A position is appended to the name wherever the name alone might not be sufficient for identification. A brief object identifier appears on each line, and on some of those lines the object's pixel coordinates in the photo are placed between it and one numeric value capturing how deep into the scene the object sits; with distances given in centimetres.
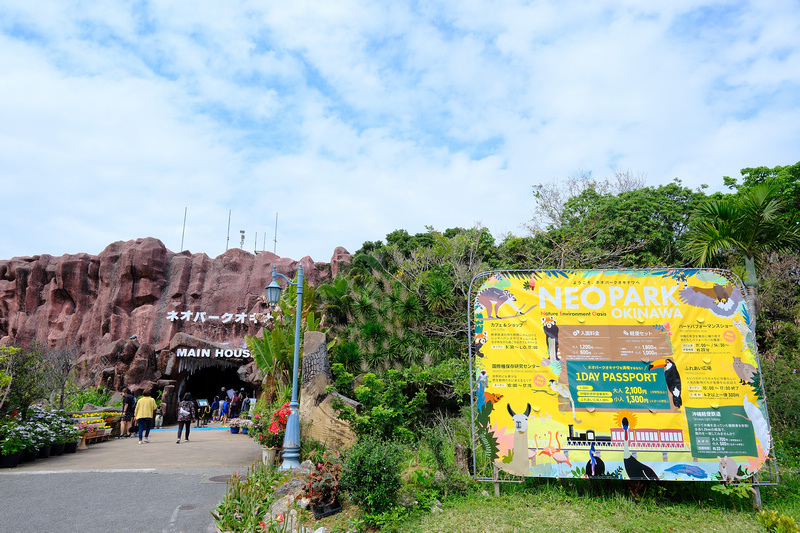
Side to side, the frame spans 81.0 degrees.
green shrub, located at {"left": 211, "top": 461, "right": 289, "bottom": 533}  553
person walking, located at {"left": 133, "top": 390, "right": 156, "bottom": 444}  1398
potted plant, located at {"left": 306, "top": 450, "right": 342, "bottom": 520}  564
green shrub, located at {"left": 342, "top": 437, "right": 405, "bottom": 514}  527
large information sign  600
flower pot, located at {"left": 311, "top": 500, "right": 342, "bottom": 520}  560
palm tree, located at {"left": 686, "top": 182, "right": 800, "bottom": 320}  857
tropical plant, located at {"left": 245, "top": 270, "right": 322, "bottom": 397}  1266
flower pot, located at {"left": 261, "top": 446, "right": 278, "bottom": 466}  867
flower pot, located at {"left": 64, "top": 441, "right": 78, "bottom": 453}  1178
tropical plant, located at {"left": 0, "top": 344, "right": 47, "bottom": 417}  1005
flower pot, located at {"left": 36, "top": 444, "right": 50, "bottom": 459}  1071
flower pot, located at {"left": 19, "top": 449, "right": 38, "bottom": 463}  1004
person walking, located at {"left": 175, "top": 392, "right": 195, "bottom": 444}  1422
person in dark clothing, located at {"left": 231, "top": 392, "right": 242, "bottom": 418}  2361
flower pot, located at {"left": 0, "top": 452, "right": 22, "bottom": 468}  923
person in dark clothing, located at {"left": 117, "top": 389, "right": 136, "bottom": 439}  1642
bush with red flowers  884
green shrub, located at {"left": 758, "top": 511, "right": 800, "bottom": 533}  470
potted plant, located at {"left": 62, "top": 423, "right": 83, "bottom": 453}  1157
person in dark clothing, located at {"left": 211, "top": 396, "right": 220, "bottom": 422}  2486
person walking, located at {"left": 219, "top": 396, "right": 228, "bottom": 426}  2377
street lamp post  774
